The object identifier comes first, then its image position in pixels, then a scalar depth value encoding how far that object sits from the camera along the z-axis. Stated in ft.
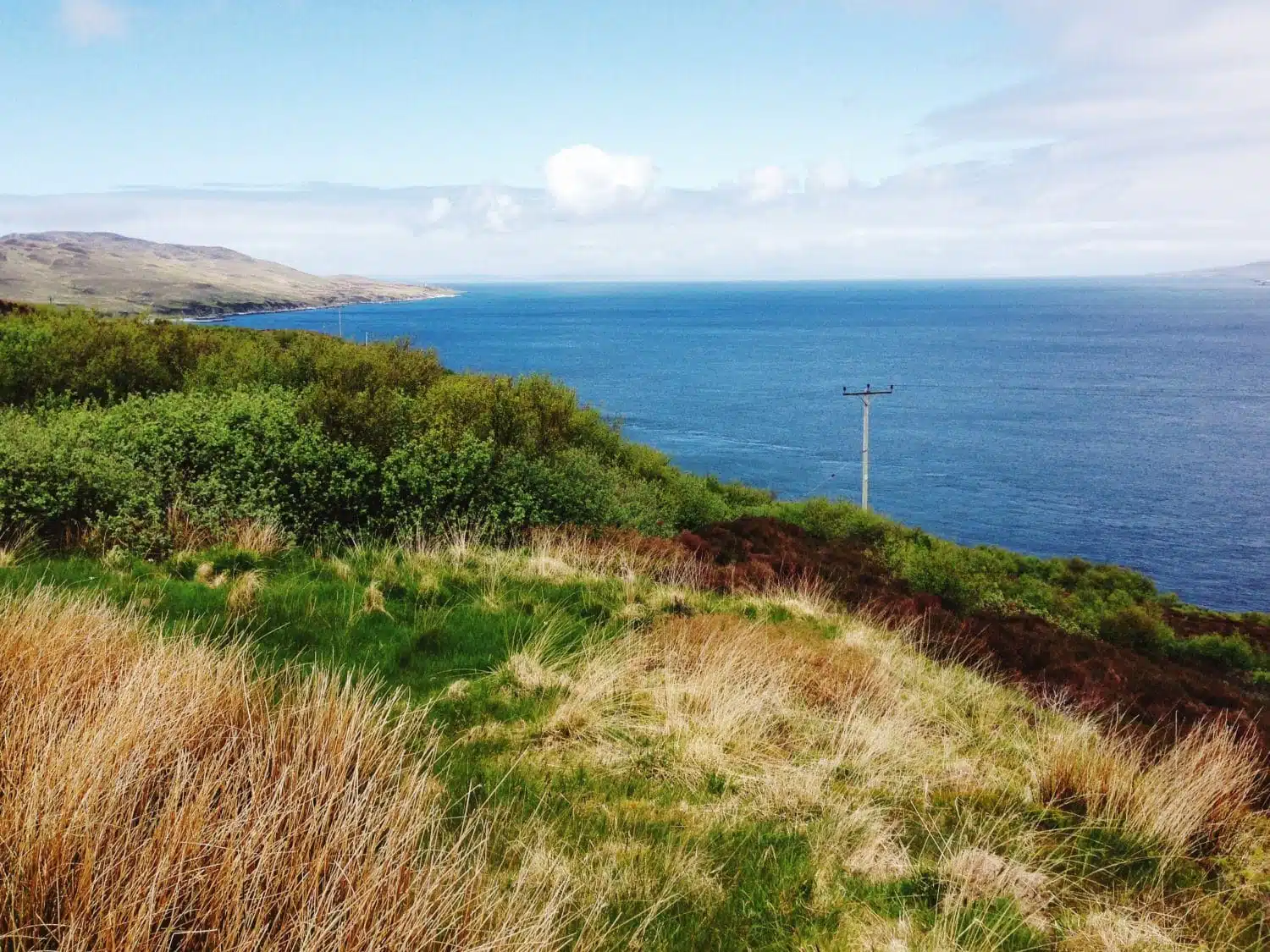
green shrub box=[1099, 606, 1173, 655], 81.00
